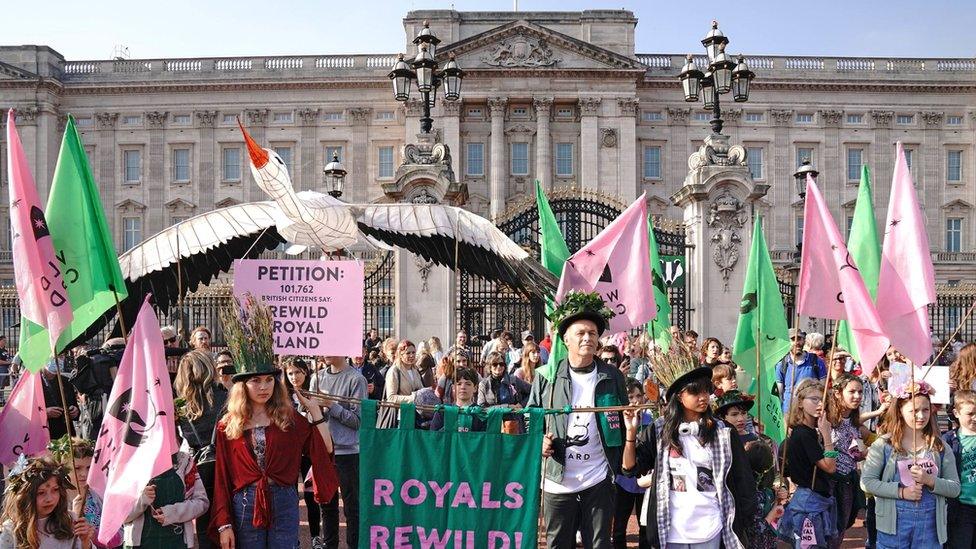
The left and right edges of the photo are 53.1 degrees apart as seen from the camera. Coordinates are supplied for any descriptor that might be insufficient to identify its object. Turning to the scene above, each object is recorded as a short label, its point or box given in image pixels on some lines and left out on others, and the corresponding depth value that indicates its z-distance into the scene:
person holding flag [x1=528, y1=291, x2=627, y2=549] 5.77
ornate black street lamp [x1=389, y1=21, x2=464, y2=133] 15.04
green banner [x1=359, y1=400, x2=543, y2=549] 5.60
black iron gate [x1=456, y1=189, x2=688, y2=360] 17.09
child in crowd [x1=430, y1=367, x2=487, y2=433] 7.94
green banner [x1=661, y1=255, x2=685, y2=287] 16.89
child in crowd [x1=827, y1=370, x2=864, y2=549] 6.67
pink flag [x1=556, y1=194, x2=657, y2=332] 8.72
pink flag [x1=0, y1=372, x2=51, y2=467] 6.59
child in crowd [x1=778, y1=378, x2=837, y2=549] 6.46
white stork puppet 8.14
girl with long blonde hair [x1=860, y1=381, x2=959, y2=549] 6.29
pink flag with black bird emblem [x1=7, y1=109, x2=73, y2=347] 5.91
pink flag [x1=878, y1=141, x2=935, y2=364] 7.19
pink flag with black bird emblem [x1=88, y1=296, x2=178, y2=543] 5.07
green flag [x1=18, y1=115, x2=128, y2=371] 6.28
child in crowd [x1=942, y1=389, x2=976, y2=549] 6.54
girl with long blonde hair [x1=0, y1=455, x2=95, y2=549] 4.86
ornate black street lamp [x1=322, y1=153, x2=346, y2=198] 18.70
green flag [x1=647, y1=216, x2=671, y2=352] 11.92
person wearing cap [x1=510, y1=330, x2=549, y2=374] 12.27
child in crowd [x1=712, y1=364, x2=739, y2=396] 7.31
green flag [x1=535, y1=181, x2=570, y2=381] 10.33
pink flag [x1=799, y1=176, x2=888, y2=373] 6.92
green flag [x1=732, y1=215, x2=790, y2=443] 8.52
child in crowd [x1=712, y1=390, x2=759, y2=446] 6.07
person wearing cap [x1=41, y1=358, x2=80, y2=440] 7.55
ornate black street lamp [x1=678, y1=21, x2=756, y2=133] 15.12
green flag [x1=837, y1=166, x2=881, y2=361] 8.32
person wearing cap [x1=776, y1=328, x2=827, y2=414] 11.30
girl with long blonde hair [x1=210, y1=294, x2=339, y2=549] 5.29
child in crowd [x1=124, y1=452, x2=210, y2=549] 5.28
